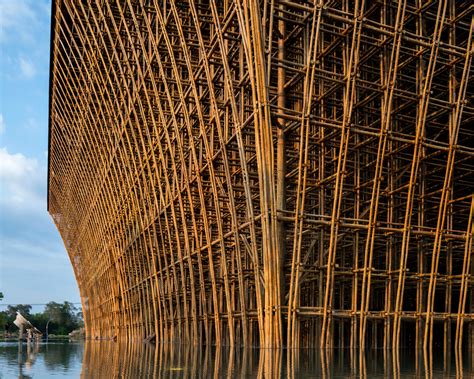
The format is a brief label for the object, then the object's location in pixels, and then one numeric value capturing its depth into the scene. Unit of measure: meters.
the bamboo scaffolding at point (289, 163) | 13.95
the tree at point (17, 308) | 114.41
